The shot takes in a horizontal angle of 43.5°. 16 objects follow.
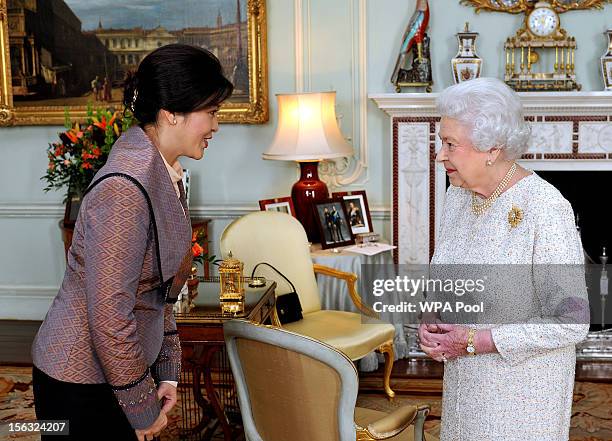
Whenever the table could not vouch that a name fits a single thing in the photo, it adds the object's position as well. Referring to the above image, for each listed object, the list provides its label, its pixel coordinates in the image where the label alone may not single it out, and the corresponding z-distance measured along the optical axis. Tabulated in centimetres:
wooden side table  296
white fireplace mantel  473
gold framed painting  531
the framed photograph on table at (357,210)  494
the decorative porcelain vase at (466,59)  491
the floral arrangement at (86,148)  464
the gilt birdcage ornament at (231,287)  303
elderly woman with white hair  194
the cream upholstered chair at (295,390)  210
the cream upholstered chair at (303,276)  390
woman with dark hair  159
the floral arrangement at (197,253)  345
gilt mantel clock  487
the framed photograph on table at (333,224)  467
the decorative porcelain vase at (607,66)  481
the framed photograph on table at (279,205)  474
